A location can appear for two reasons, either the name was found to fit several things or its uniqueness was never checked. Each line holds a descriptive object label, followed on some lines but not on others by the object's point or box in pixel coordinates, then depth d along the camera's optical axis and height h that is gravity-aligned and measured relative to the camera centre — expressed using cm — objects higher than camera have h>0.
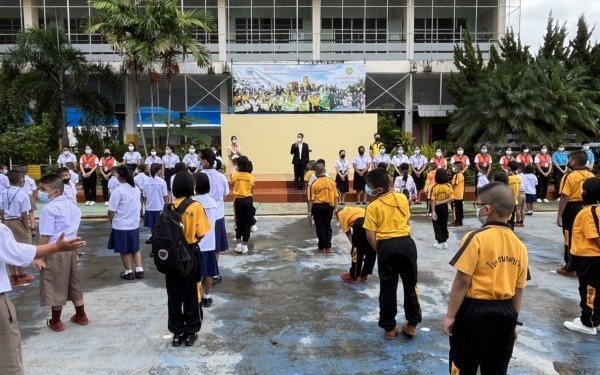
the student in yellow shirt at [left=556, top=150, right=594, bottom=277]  666 -62
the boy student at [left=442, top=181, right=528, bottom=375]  320 -87
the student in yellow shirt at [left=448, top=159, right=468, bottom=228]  1085 -90
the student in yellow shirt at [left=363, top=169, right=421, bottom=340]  484 -98
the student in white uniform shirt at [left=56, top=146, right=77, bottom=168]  1398 -10
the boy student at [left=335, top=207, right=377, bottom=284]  659 -120
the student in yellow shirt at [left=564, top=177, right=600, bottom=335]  495 -105
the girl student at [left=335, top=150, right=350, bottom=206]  1412 -64
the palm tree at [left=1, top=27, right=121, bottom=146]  1811 +277
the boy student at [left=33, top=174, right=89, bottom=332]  513 -105
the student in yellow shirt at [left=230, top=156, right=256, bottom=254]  820 -76
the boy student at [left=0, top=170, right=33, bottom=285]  696 -75
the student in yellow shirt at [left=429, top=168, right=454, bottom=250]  866 -90
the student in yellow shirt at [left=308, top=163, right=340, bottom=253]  826 -79
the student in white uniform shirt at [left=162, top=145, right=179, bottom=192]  1436 -27
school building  2276 +494
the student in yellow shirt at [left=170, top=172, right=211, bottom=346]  473 -128
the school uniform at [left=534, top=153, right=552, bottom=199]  1464 -60
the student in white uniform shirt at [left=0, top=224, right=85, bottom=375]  315 -81
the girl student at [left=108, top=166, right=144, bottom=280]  673 -79
